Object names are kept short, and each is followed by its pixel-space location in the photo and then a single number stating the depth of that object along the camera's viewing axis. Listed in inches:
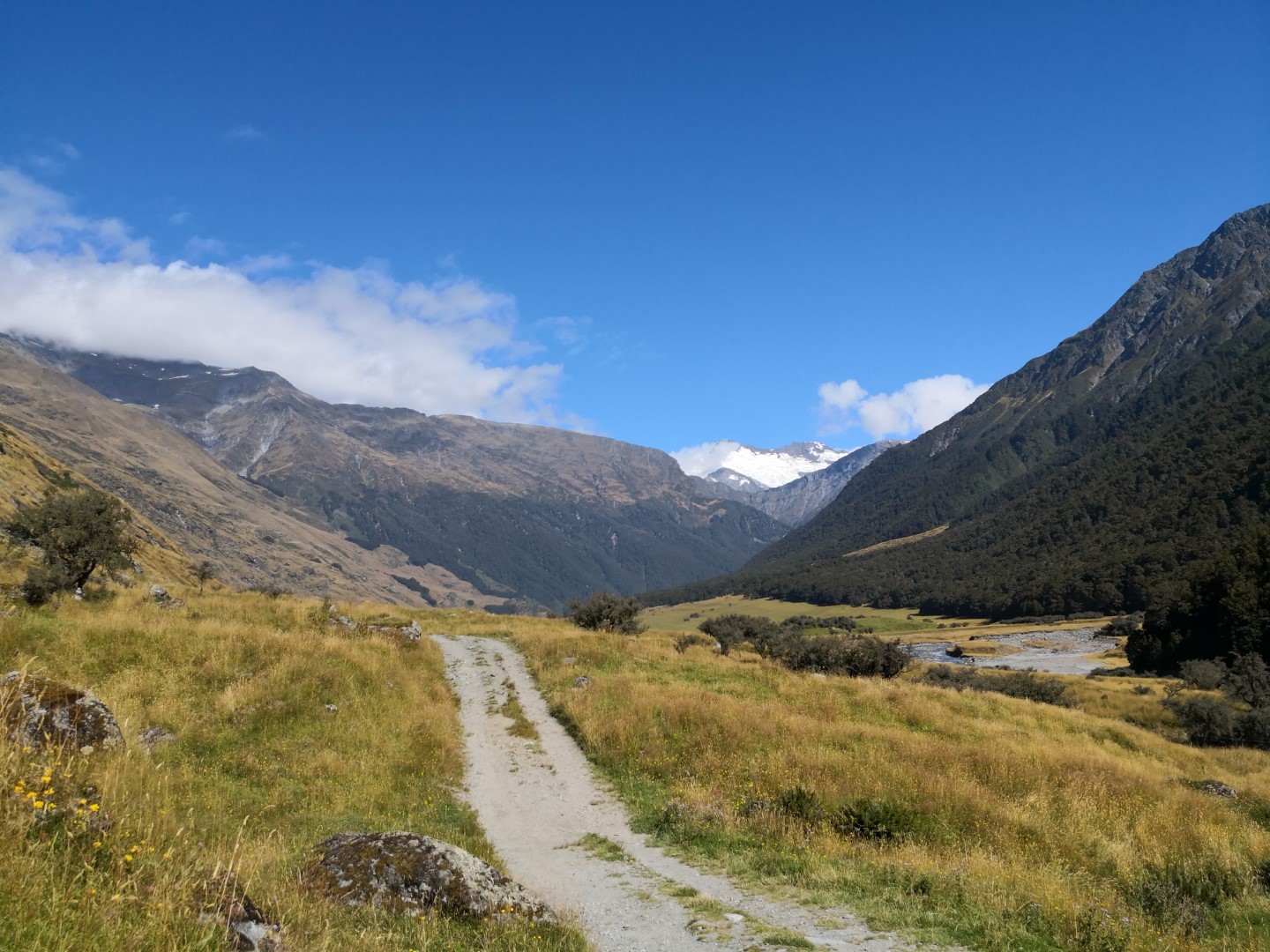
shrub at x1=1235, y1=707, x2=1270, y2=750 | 1172.5
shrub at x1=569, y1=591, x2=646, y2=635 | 1763.0
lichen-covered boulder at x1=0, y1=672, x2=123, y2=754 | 293.3
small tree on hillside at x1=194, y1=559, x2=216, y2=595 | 2364.7
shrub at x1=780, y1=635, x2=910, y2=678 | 1440.7
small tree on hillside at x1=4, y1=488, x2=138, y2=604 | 1026.7
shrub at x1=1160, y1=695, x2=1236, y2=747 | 1236.5
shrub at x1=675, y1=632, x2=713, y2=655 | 1446.6
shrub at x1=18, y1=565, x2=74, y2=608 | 807.1
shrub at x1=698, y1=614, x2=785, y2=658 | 1754.8
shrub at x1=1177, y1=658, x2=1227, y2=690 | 1838.6
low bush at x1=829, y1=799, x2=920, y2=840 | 486.3
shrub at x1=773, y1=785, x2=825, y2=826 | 507.8
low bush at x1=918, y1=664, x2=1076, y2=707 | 1588.3
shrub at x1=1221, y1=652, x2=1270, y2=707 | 1428.4
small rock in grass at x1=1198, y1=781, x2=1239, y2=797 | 745.0
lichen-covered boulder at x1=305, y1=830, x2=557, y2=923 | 277.6
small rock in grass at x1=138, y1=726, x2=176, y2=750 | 514.5
